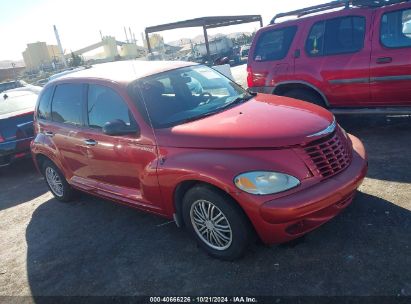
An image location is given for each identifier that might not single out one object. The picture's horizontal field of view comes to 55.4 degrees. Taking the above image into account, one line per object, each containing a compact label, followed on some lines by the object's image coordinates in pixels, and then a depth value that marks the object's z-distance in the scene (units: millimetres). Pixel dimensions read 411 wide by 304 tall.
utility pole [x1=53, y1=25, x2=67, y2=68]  58219
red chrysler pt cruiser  3160
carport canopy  16014
